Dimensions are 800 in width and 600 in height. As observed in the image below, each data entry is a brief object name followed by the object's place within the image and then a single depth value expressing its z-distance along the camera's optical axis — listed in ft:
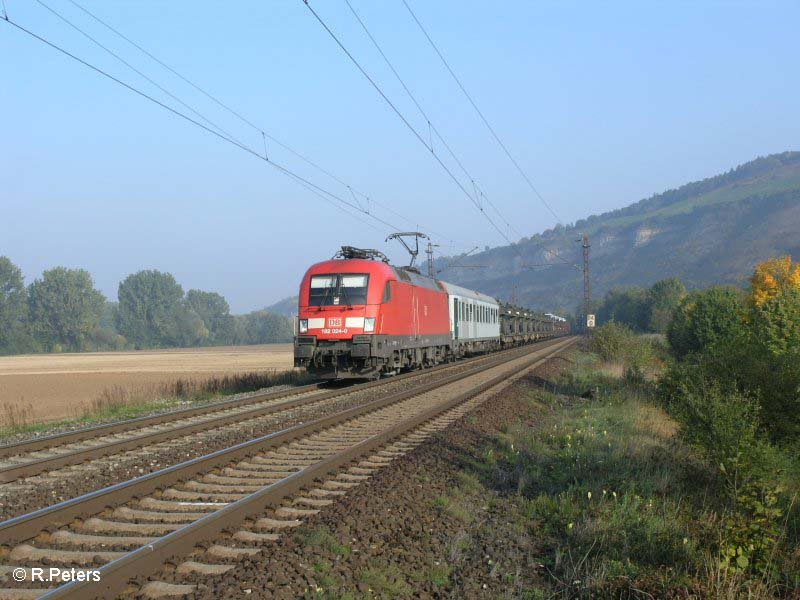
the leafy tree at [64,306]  414.62
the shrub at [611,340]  114.11
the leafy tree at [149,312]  487.20
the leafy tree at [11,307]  394.93
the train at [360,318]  69.97
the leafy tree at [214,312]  542.98
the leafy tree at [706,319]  145.79
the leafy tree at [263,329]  551.18
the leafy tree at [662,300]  349.82
